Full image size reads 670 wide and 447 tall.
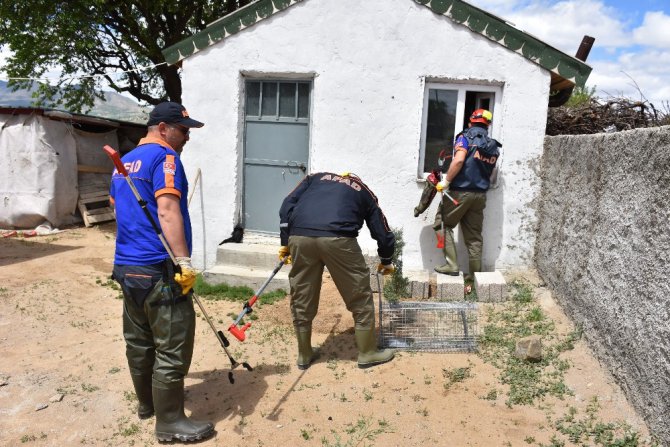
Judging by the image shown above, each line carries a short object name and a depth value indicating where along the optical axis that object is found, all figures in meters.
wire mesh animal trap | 5.15
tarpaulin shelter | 10.93
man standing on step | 6.36
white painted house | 6.66
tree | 12.41
